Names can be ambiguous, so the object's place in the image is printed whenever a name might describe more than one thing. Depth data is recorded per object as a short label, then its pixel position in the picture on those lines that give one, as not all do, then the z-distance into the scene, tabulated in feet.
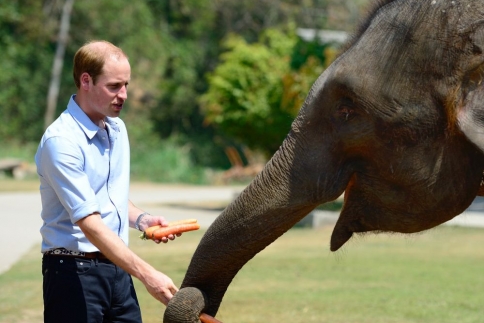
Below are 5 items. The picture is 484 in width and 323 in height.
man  25.95
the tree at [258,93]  114.51
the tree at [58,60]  218.30
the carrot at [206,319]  24.00
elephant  23.75
